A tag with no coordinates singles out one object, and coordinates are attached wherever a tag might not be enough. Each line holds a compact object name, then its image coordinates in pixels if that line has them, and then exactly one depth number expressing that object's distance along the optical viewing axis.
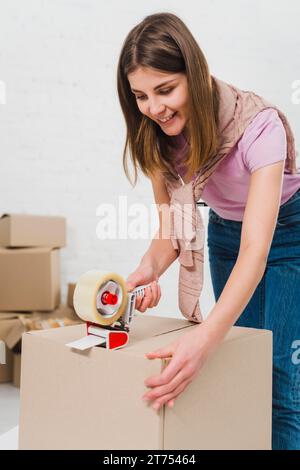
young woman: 0.86
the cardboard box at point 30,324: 2.31
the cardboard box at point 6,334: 2.33
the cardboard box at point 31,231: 2.40
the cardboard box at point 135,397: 0.78
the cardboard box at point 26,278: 2.42
